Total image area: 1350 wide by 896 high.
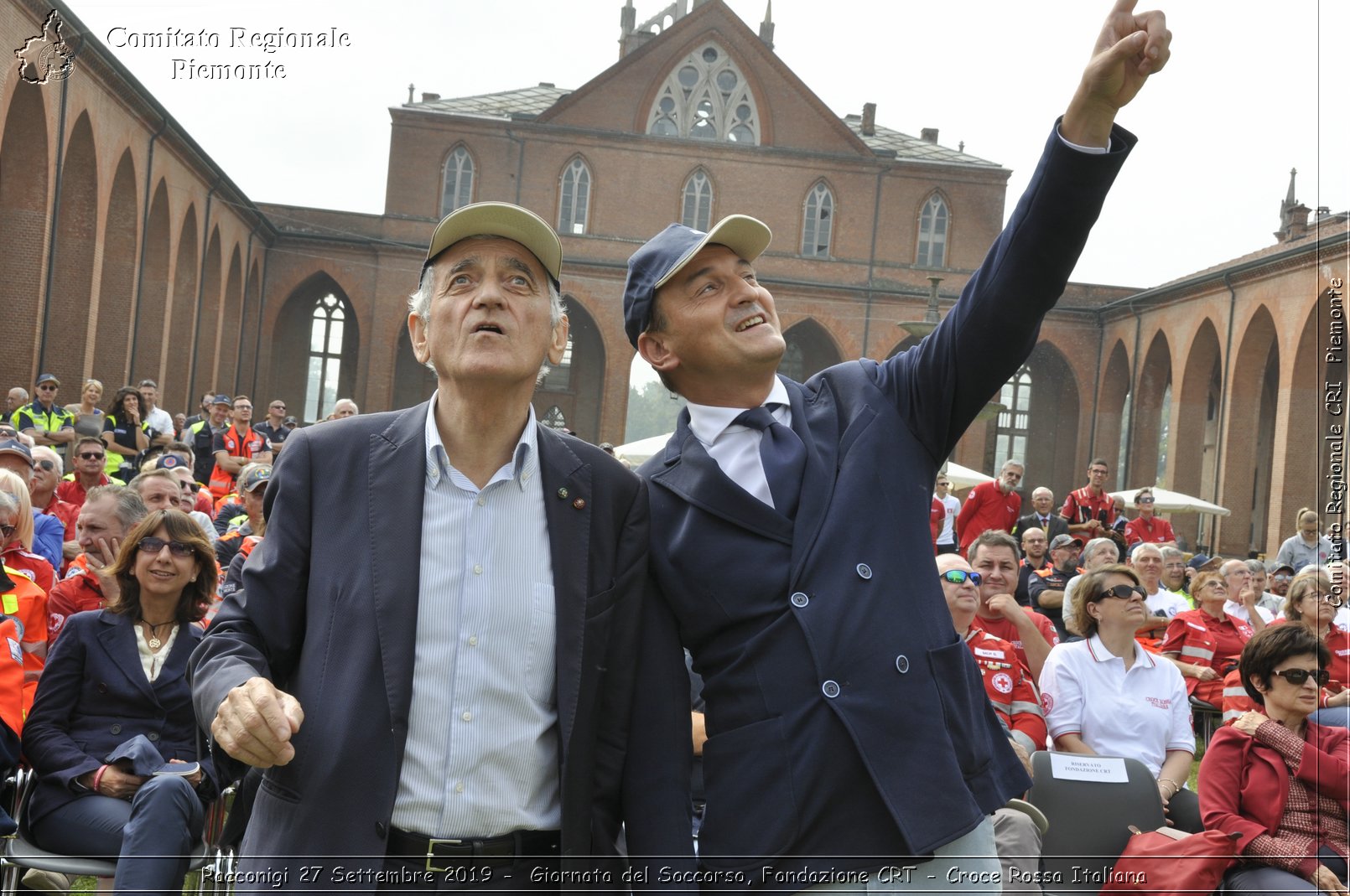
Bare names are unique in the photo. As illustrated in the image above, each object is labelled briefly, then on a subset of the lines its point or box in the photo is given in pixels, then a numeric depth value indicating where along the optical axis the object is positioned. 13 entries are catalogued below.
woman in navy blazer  4.50
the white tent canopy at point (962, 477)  23.17
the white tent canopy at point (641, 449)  19.27
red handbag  4.72
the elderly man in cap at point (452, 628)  2.19
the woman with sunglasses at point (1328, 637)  5.73
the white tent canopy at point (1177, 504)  27.16
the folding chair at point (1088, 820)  4.99
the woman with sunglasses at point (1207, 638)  9.95
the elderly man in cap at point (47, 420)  12.76
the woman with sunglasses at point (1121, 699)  6.04
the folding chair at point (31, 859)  4.48
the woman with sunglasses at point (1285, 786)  4.74
